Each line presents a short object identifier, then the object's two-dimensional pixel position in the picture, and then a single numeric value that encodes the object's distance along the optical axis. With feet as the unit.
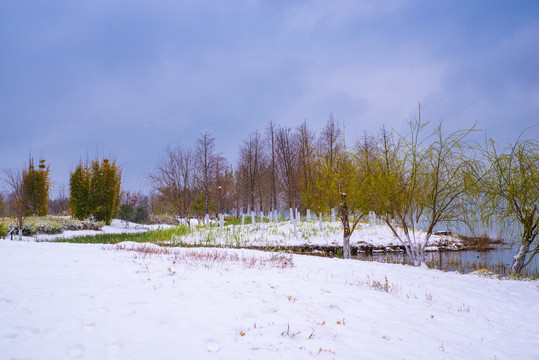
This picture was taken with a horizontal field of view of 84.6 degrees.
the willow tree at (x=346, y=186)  40.90
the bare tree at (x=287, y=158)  84.64
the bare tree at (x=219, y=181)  100.21
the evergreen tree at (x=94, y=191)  86.69
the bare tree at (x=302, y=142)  86.01
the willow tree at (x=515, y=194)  31.24
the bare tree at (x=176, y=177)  92.43
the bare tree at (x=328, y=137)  80.02
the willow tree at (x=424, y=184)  34.94
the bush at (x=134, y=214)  98.63
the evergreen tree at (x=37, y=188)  86.07
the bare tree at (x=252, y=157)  94.24
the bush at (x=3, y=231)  55.88
